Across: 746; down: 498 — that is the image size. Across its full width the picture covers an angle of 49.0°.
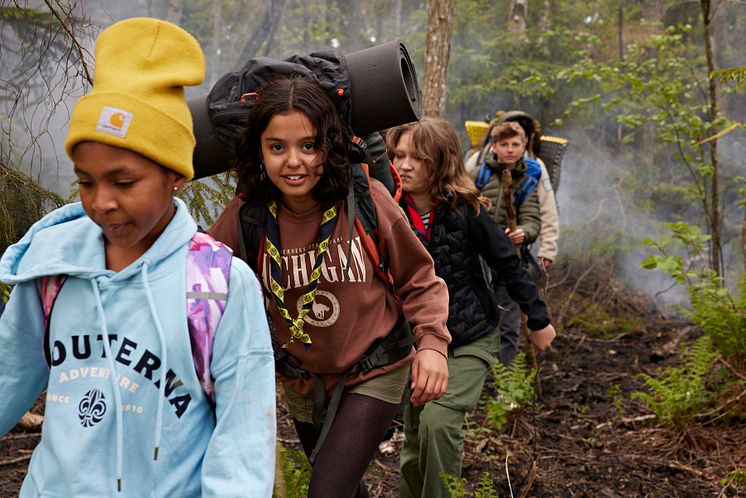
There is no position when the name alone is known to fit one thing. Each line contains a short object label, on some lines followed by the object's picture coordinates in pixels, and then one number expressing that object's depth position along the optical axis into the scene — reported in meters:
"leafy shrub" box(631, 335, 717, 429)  6.43
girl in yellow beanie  2.02
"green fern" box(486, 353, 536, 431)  6.12
